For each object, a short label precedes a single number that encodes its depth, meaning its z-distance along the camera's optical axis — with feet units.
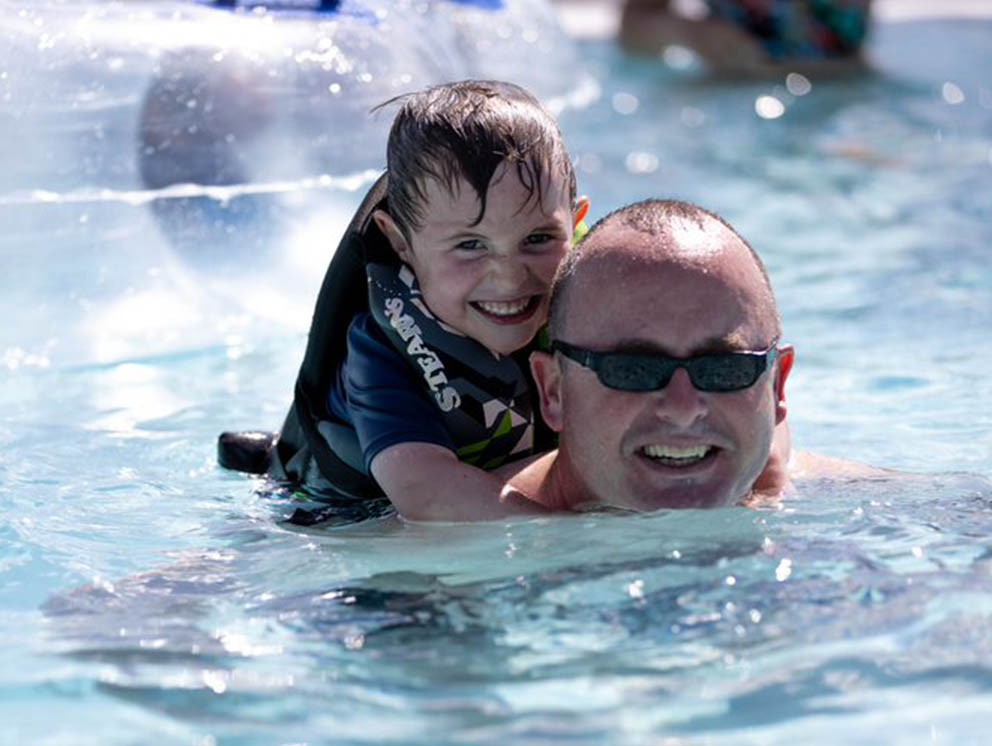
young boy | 22.21
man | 20.40
